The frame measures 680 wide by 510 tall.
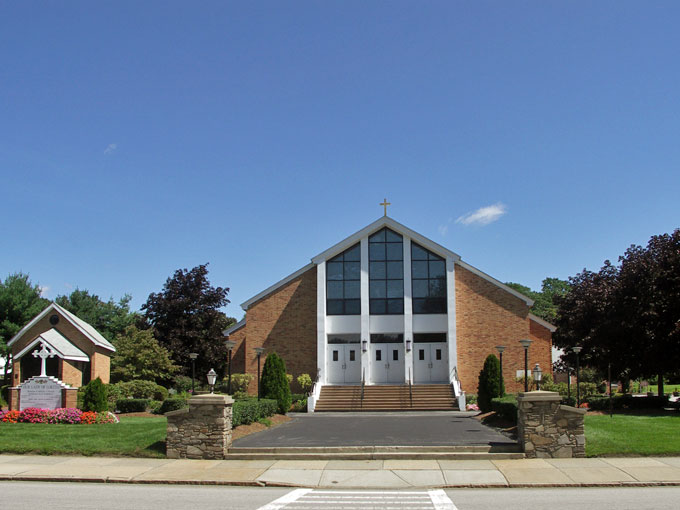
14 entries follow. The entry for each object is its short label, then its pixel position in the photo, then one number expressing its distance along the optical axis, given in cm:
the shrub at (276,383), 2788
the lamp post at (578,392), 2631
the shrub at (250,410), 1906
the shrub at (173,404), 2745
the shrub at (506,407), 2036
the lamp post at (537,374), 1802
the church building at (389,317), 3516
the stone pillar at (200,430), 1573
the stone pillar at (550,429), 1535
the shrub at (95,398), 2444
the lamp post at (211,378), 1843
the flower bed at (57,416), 2264
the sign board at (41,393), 2534
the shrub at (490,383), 2817
